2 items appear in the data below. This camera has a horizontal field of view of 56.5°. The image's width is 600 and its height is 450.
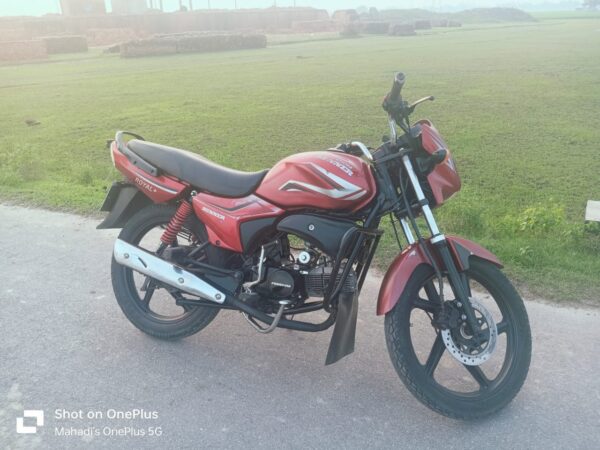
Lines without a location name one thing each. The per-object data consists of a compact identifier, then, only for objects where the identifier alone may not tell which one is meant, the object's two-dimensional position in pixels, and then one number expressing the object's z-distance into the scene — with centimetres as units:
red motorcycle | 281
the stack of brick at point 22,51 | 3284
